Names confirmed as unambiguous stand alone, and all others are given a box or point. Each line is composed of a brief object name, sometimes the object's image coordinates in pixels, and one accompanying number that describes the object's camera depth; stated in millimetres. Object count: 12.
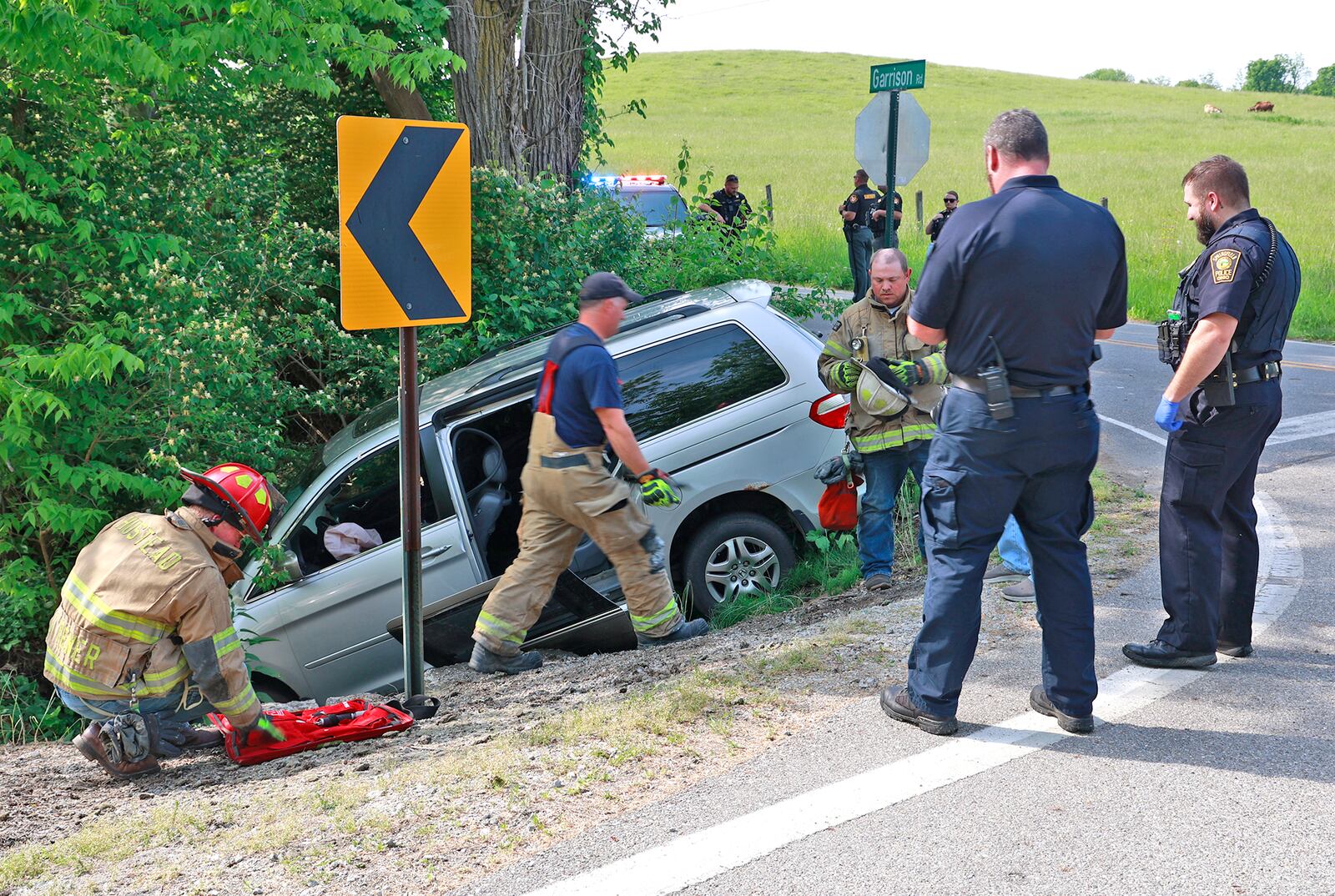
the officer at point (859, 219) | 18078
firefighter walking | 5176
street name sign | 8695
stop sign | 8984
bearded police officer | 4117
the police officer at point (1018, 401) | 3617
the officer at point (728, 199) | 16625
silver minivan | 5949
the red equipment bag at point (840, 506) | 6191
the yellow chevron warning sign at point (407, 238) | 4188
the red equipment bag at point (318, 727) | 4434
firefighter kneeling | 4234
